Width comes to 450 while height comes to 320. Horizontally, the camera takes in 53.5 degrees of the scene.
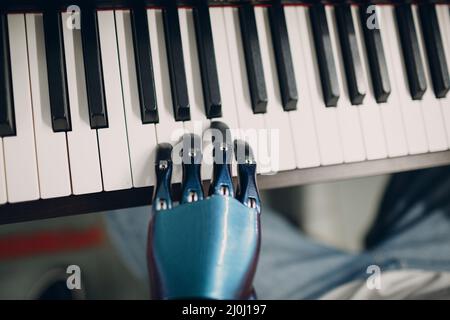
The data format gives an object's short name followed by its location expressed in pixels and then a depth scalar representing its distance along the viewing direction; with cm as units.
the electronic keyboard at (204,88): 74
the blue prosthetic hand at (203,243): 57
